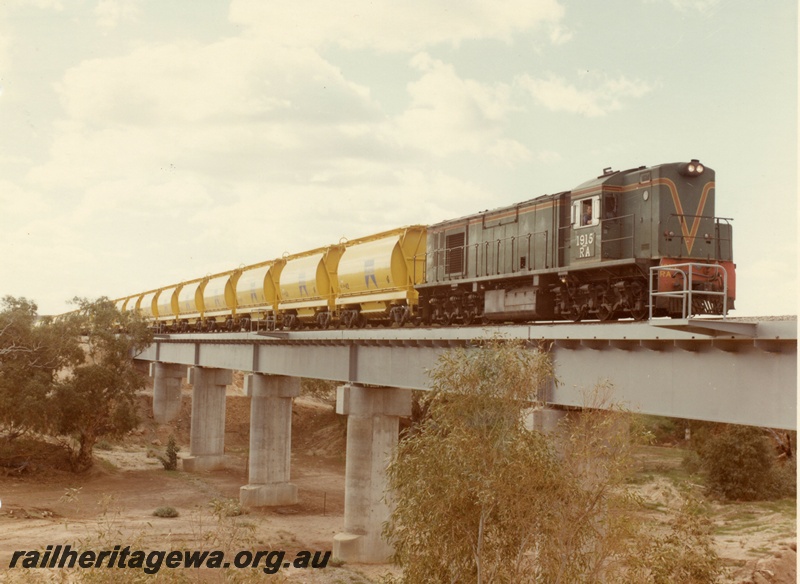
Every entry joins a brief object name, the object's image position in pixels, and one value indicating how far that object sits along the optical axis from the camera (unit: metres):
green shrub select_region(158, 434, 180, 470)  48.06
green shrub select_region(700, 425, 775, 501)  40.34
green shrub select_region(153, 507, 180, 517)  33.62
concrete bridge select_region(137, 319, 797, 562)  13.23
